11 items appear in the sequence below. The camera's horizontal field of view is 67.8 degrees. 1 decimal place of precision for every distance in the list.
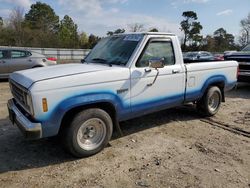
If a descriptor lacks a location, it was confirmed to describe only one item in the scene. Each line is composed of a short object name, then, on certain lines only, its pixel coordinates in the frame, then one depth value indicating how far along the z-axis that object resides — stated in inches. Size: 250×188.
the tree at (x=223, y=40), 1792.2
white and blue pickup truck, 104.7
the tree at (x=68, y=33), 1291.9
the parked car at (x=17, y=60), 320.4
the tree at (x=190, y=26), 1670.6
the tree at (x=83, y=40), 1418.7
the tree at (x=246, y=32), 1991.3
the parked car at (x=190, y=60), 189.5
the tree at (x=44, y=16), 1584.9
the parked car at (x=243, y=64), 279.1
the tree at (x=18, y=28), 1056.3
